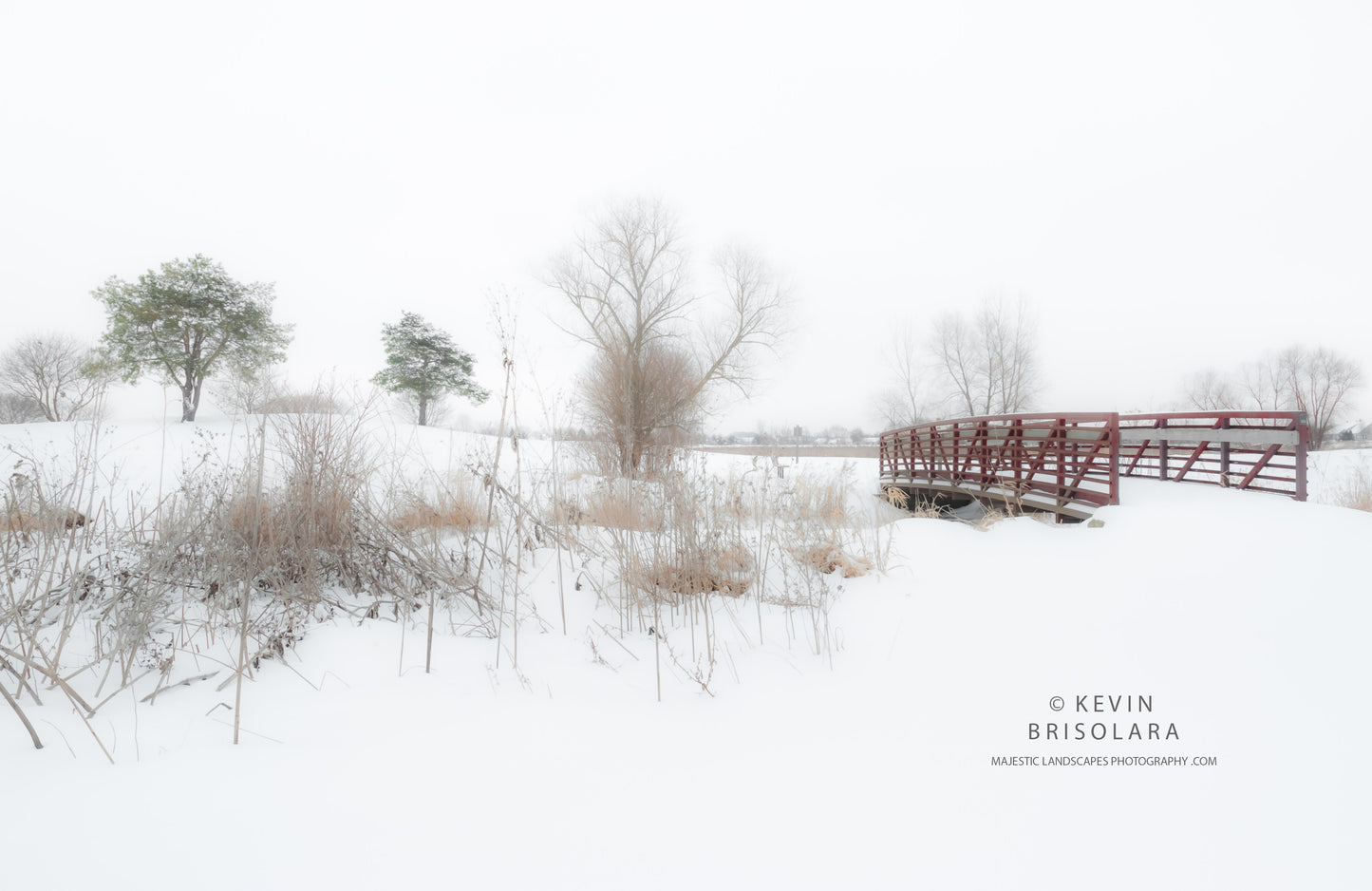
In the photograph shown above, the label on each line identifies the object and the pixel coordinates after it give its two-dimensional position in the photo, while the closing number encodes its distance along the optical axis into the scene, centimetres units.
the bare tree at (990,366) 2058
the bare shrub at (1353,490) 780
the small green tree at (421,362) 2422
